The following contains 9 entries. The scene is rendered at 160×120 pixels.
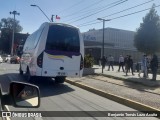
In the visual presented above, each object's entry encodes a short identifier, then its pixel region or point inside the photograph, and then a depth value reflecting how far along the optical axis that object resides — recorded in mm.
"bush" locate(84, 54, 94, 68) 10843
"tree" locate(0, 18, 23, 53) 49354
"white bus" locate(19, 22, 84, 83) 6612
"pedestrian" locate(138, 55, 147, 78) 9667
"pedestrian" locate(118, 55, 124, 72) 13311
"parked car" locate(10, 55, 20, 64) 21998
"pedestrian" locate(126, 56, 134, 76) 11477
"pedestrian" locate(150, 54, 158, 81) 8536
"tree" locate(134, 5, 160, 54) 14593
